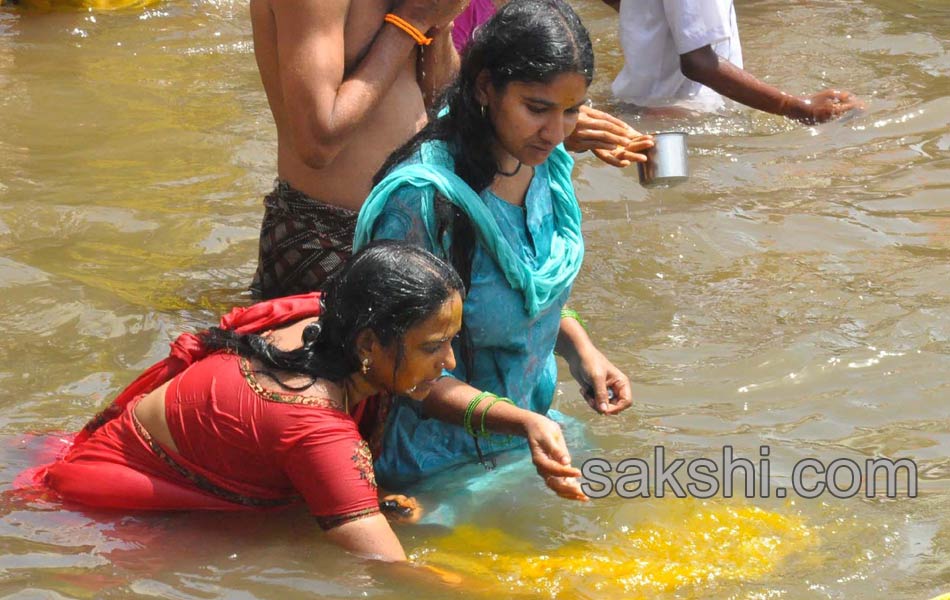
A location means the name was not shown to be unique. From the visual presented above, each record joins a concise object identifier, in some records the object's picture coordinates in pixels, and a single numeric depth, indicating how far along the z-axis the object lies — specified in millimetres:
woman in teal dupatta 6102
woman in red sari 5926
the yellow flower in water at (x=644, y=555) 6316
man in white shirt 11836
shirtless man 7035
